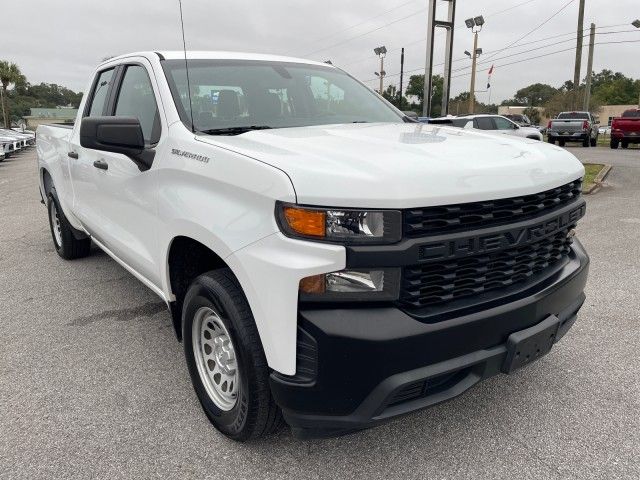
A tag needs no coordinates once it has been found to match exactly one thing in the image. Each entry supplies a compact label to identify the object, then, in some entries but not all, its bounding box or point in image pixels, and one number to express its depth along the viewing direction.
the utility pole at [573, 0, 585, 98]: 31.44
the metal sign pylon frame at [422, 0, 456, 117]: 14.19
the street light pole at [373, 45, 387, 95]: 44.06
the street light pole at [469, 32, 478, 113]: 39.34
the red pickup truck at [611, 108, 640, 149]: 23.30
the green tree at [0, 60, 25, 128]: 48.41
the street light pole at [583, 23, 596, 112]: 34.96
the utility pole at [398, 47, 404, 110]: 48.51
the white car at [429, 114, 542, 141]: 18.47
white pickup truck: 1.93
